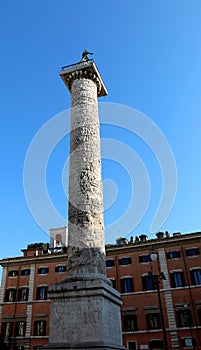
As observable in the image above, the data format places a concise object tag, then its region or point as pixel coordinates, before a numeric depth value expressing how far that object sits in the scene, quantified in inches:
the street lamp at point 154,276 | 458.8
